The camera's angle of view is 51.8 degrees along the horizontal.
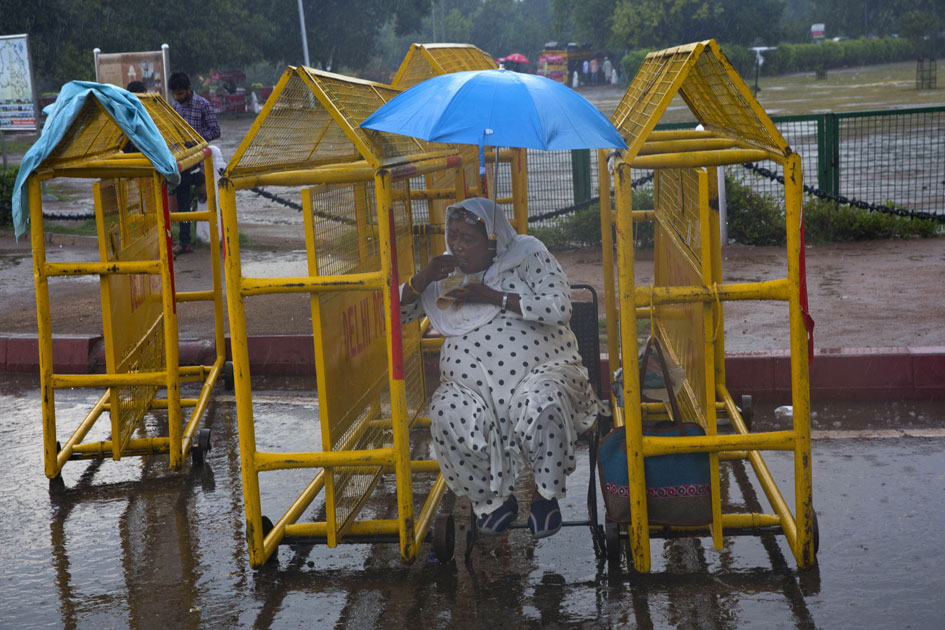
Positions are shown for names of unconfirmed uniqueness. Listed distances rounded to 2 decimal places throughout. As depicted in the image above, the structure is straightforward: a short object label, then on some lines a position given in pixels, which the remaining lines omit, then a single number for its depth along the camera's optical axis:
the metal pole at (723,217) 9.37
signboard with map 13.14
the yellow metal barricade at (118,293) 4.79
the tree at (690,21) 61.41
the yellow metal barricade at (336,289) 3.60
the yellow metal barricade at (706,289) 3.46
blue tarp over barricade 4.53
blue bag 3.58
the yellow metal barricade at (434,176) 5.61
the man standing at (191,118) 10.38
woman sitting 3.74
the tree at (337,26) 47.00
